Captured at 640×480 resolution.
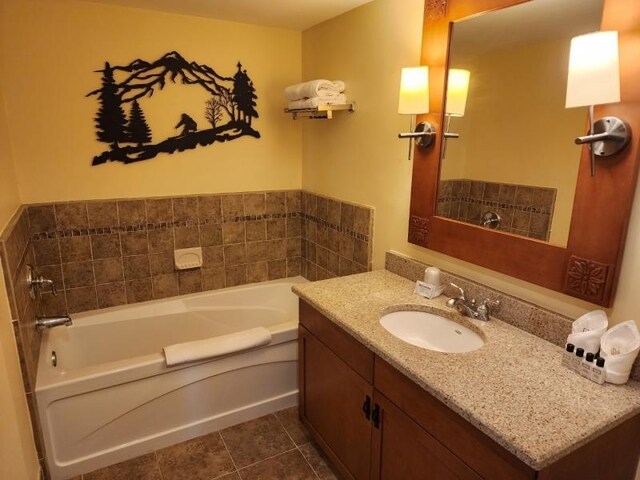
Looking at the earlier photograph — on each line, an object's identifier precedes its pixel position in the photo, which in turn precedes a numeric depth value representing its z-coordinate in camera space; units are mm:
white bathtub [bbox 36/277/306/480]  1904
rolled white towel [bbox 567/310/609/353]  1252
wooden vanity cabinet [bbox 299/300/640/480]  1103
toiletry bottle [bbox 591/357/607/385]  1204
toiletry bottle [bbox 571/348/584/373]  1260
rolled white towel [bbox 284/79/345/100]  2379
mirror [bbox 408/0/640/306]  1208
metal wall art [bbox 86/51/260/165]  2408
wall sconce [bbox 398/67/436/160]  1802
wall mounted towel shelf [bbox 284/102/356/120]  2400
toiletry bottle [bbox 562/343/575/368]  1282
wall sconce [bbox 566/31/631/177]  1162
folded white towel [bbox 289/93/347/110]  2391
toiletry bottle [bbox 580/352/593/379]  1230
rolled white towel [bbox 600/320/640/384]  1177
